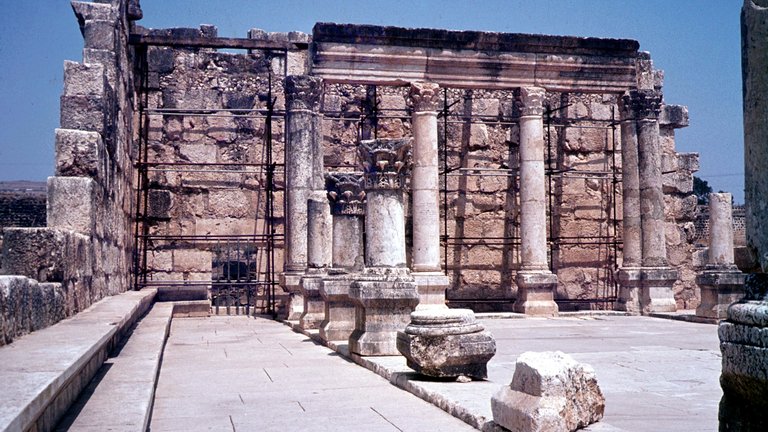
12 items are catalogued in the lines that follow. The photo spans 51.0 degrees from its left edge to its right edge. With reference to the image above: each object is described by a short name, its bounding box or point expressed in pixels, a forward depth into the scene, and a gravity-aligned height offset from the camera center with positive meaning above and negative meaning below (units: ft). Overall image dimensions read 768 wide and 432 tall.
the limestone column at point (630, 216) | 57.52 +2.85
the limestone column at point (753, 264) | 10.17 -0.13
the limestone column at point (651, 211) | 56.80 +3.18
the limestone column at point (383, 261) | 29.99 -0.20
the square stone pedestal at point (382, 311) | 29.76 -2.05
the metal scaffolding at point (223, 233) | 56.44 +2.57
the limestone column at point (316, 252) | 43.96 +0.23
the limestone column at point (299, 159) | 51.93 +6.27
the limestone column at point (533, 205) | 55.72 +3.54
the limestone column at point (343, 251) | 36.19 +0.25
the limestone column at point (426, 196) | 52.01 +3.95
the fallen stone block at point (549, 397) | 15.60 -2.86
